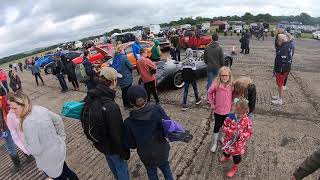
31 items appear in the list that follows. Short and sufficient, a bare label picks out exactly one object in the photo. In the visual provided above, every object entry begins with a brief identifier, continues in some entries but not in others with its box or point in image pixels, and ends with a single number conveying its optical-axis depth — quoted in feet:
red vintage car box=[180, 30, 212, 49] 27.50
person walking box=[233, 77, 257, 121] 10.11
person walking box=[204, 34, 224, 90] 15.35
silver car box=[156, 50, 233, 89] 20.08
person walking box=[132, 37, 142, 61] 24.78
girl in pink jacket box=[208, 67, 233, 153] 10.45
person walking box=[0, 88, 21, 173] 11.94
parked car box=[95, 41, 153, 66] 30.95
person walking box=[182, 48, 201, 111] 15.11
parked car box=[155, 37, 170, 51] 40.92
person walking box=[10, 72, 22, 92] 26.67
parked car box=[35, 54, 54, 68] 50.01
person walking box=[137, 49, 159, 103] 15.93
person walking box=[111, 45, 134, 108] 15.81
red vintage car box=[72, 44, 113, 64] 34.93
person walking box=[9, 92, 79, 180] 7.53
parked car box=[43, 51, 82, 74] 42.34
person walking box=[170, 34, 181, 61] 29.50
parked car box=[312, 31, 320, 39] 68.45
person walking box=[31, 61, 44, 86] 32.08
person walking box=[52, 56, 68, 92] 25.98
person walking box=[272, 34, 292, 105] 15.39
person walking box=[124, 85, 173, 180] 7.13
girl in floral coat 8.97
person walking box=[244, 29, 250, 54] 36.35
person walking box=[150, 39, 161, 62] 23.60
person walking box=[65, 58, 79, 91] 26.10
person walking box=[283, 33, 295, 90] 15.62
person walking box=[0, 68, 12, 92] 26.94
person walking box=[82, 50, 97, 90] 17.48
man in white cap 7.13
